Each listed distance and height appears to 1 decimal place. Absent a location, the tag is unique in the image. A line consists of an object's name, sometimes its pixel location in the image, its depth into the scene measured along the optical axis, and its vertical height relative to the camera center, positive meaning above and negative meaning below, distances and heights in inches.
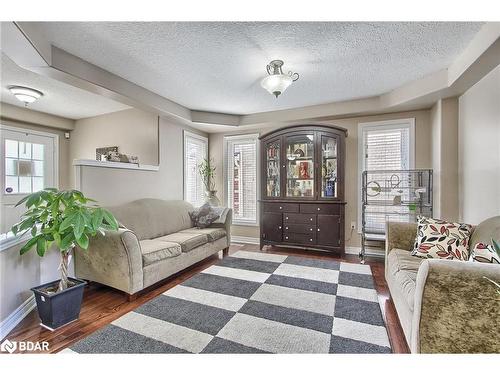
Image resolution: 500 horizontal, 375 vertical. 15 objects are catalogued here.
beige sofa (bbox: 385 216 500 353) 44.7 -24.0
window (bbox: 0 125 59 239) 152.6 +15.6
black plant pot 72.1 -36.6
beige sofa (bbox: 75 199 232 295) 91.0 -27.1
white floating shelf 108.8 +10.5
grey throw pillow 149.6 -19.1
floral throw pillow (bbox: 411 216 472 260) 82.4 -19.7
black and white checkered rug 65.0 -42.9
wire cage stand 134.6 -8.6
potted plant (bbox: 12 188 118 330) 70.9 -13.0
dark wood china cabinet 147.4 -1.2
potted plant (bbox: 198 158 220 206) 188.7 +5.0
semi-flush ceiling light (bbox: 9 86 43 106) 123.3 +47.9
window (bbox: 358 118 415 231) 143.3 +24.1
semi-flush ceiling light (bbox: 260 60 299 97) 94.3 +41.5
